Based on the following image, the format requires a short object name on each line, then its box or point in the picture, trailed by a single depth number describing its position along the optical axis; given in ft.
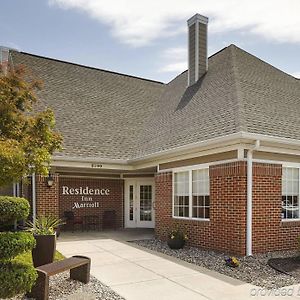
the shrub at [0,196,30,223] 19.44
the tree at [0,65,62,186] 19.01
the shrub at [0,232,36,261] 18.42
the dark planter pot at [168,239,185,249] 36.58
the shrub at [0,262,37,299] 17.99
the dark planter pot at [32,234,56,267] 24.99
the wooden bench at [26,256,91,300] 19.58
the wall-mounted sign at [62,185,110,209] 53.13
